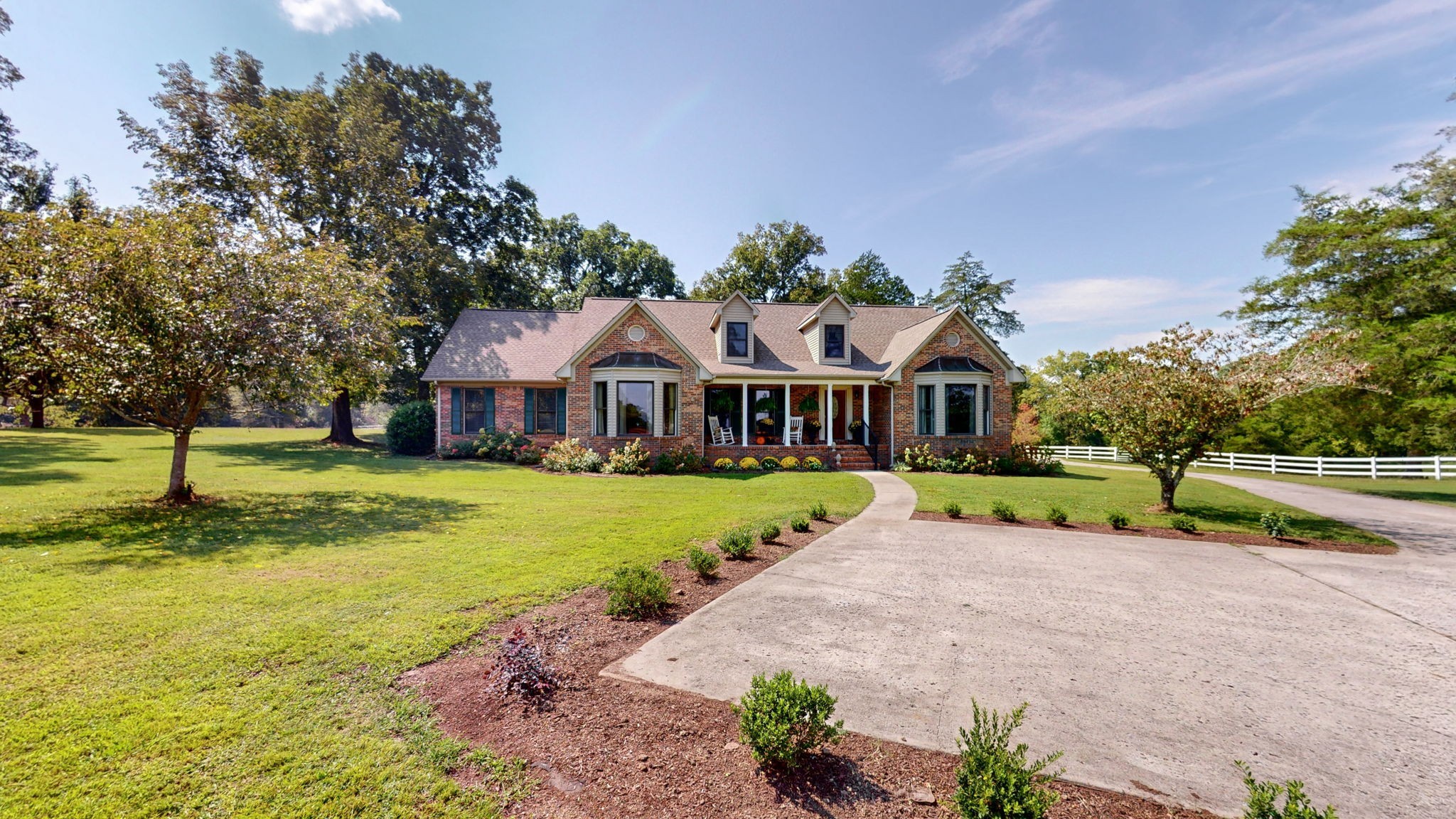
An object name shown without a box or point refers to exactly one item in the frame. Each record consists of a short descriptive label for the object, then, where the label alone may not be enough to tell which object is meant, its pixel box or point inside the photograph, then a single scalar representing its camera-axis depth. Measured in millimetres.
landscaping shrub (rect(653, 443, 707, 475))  16453
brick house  17703
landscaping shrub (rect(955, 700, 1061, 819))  2254
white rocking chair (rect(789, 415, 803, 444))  19719
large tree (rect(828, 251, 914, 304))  36156
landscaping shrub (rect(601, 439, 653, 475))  15883
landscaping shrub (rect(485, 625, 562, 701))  3490
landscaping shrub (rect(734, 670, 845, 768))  2740
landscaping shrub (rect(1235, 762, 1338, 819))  1960
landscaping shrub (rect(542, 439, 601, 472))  16203
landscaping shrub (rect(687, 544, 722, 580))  6023
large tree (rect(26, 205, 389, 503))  8430
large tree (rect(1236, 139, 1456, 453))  17688
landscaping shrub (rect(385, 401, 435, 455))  21172
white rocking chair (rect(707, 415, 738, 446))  19314
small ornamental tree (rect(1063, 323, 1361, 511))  9773
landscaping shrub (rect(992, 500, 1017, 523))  9821
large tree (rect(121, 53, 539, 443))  22672
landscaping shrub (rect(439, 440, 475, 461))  19641
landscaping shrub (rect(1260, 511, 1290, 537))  8805
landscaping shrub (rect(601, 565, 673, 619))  4883
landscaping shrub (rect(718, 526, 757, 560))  6965
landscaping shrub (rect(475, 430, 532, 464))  19016
